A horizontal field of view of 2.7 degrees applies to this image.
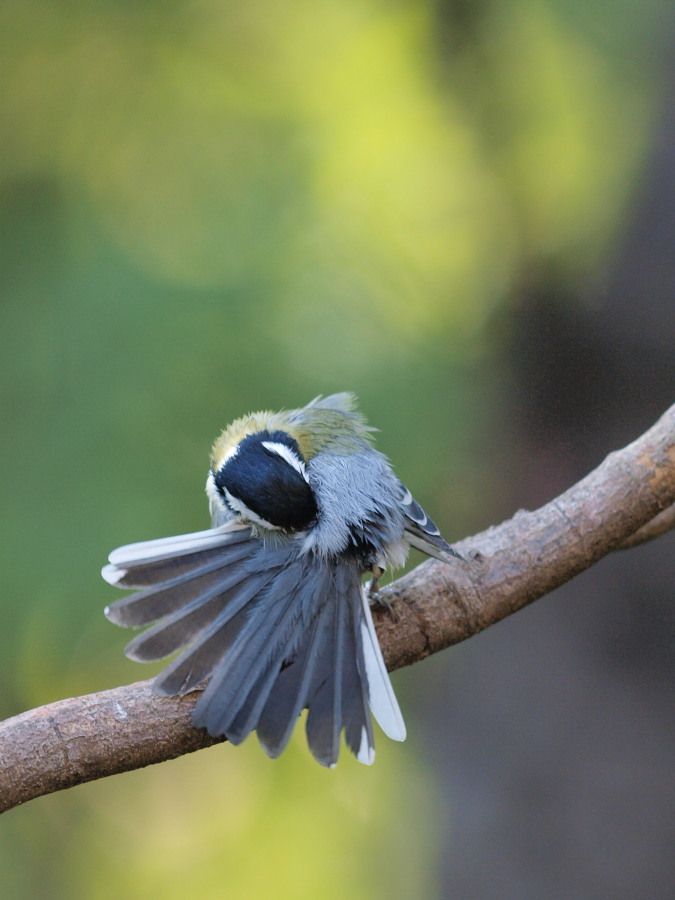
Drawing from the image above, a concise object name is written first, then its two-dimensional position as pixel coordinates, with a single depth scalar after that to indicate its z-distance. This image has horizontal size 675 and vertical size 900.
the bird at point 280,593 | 3.67
